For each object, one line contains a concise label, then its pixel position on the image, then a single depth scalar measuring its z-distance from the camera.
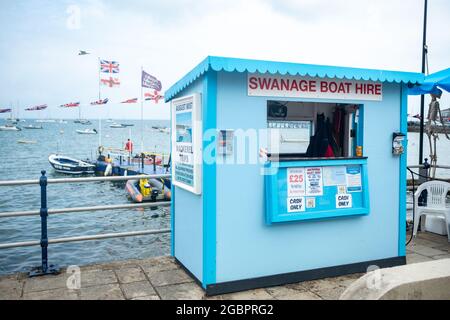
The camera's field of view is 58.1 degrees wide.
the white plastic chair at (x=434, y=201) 7.00
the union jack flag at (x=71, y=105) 48.72
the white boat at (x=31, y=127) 156.27
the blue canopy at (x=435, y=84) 6.63
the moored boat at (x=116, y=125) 166.23
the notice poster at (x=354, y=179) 5.01
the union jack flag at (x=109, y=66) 33.16
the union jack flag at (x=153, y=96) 32.28
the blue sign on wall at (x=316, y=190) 4.56
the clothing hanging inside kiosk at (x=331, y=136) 6.18
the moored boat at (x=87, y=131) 121.25
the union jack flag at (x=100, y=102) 35.62
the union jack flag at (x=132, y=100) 38.31
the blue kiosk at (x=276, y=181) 4.39
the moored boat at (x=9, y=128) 132.80
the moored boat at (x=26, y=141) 87.56
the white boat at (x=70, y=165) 34.66
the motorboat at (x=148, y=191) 22.24
